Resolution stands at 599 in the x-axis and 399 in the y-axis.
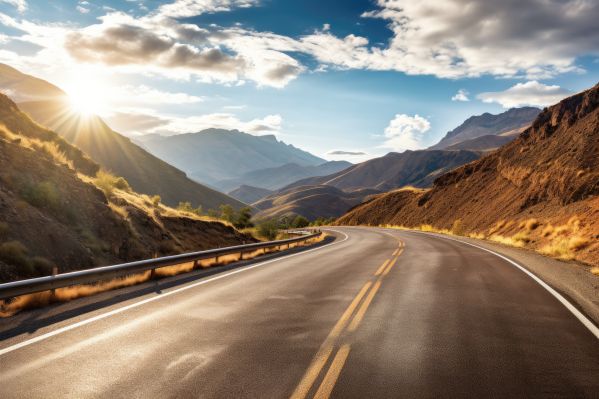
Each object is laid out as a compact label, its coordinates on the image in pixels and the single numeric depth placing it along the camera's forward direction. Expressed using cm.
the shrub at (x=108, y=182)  2194
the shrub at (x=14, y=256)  1134
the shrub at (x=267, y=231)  4439
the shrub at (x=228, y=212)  5703
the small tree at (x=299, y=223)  9031
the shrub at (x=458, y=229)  4143
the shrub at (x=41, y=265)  1191
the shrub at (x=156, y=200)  2886
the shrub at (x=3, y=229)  1216
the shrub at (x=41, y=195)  1517
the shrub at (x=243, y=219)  5529
